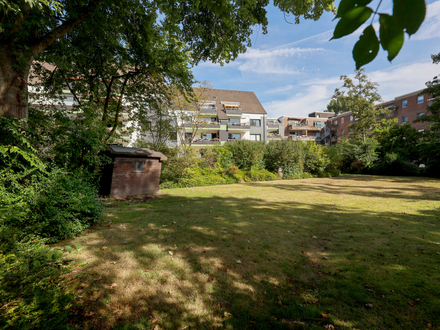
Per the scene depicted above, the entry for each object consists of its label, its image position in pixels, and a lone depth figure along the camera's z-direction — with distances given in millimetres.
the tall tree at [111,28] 4805
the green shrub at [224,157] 21578
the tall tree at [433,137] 19484
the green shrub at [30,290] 1935
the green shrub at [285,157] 23234
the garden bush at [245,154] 22609
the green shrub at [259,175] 21578
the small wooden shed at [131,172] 11562
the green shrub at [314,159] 24453
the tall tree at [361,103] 29438
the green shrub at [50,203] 4043
